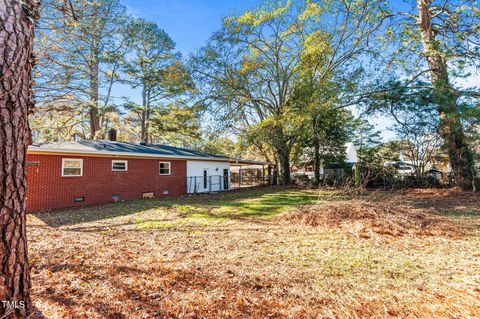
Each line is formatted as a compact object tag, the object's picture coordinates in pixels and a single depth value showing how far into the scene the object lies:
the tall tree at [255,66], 14.70
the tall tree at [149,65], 17.05
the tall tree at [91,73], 13.95
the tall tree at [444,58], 10.70
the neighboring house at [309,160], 20.34
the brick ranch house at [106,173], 9.33
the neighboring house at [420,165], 16.41
